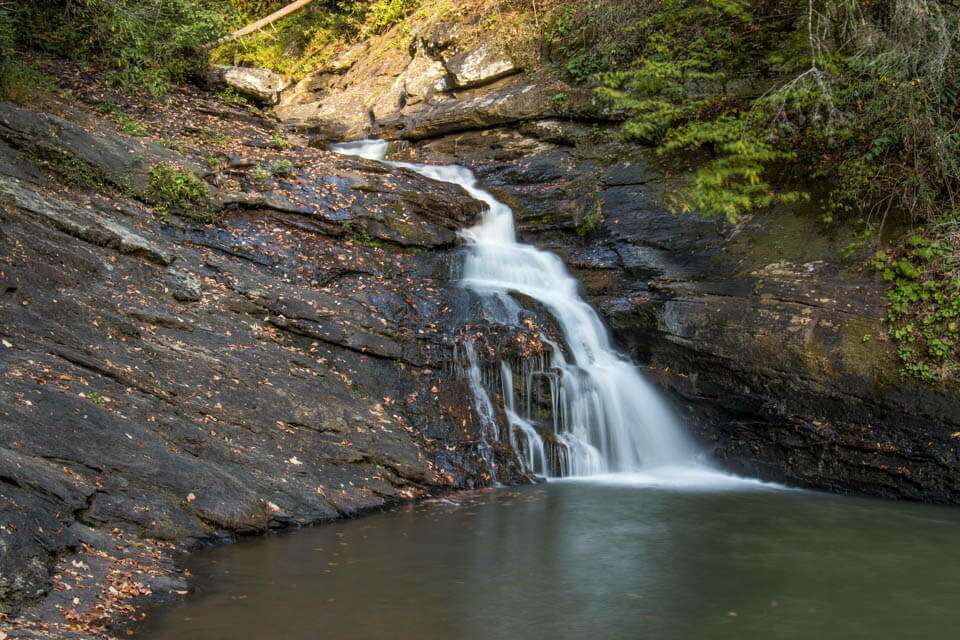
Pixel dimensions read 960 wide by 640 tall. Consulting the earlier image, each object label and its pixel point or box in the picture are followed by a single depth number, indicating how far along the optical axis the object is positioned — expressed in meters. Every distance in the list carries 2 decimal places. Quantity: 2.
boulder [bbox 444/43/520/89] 15.76
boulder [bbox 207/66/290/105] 16.98
